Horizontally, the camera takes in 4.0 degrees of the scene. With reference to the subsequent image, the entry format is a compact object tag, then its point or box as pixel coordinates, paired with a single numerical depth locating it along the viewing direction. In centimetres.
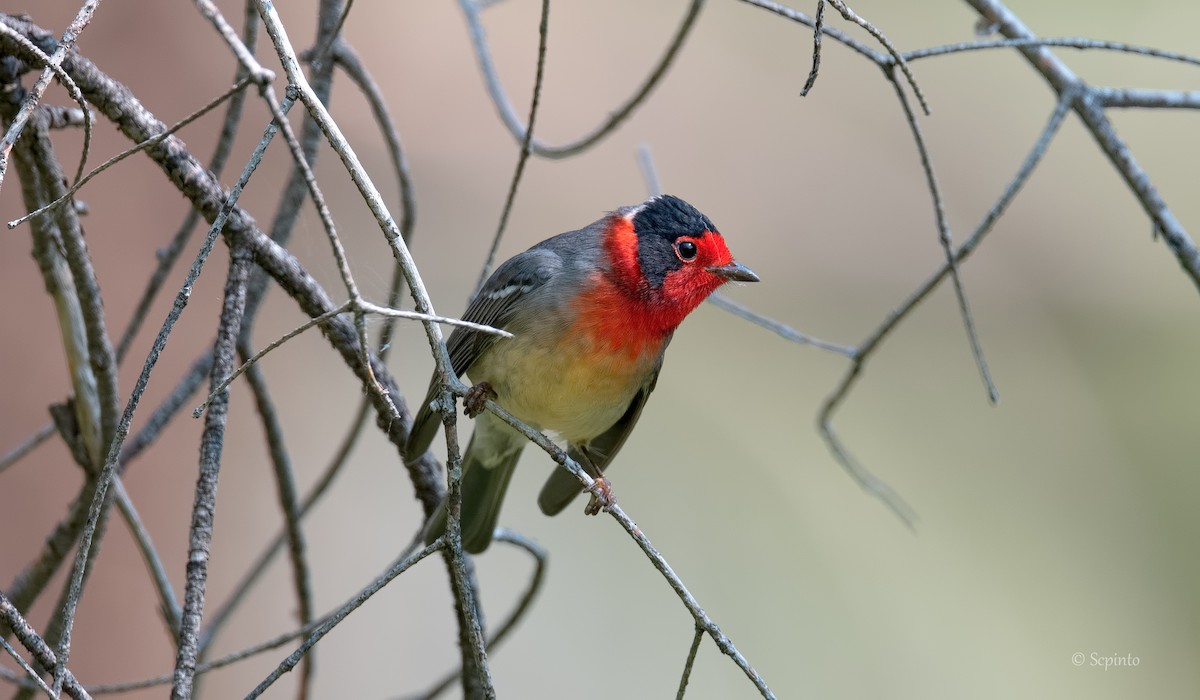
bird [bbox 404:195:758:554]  314
